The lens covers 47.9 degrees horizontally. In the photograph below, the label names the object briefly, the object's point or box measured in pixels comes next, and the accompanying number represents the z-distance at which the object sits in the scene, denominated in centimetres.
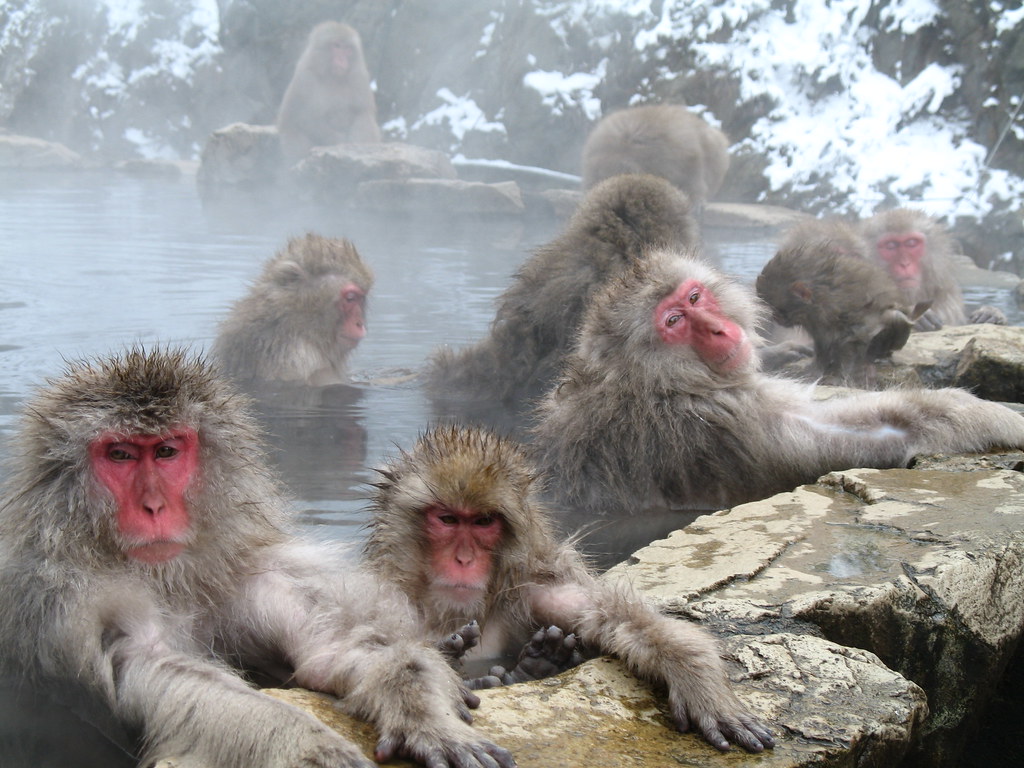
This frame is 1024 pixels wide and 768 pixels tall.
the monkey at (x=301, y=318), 629
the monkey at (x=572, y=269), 546
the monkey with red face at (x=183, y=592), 212
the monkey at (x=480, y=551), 276
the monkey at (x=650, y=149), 924
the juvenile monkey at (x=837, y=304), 558
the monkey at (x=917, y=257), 721
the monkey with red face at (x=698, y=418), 402
